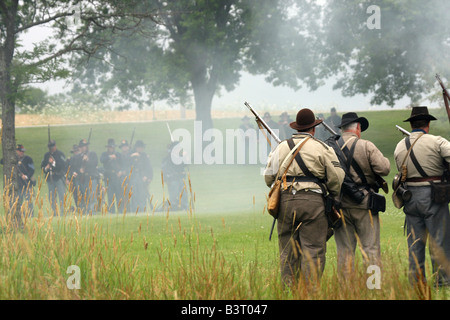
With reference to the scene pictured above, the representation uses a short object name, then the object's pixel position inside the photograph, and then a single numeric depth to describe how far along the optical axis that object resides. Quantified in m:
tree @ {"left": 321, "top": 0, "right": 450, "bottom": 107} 28.31
